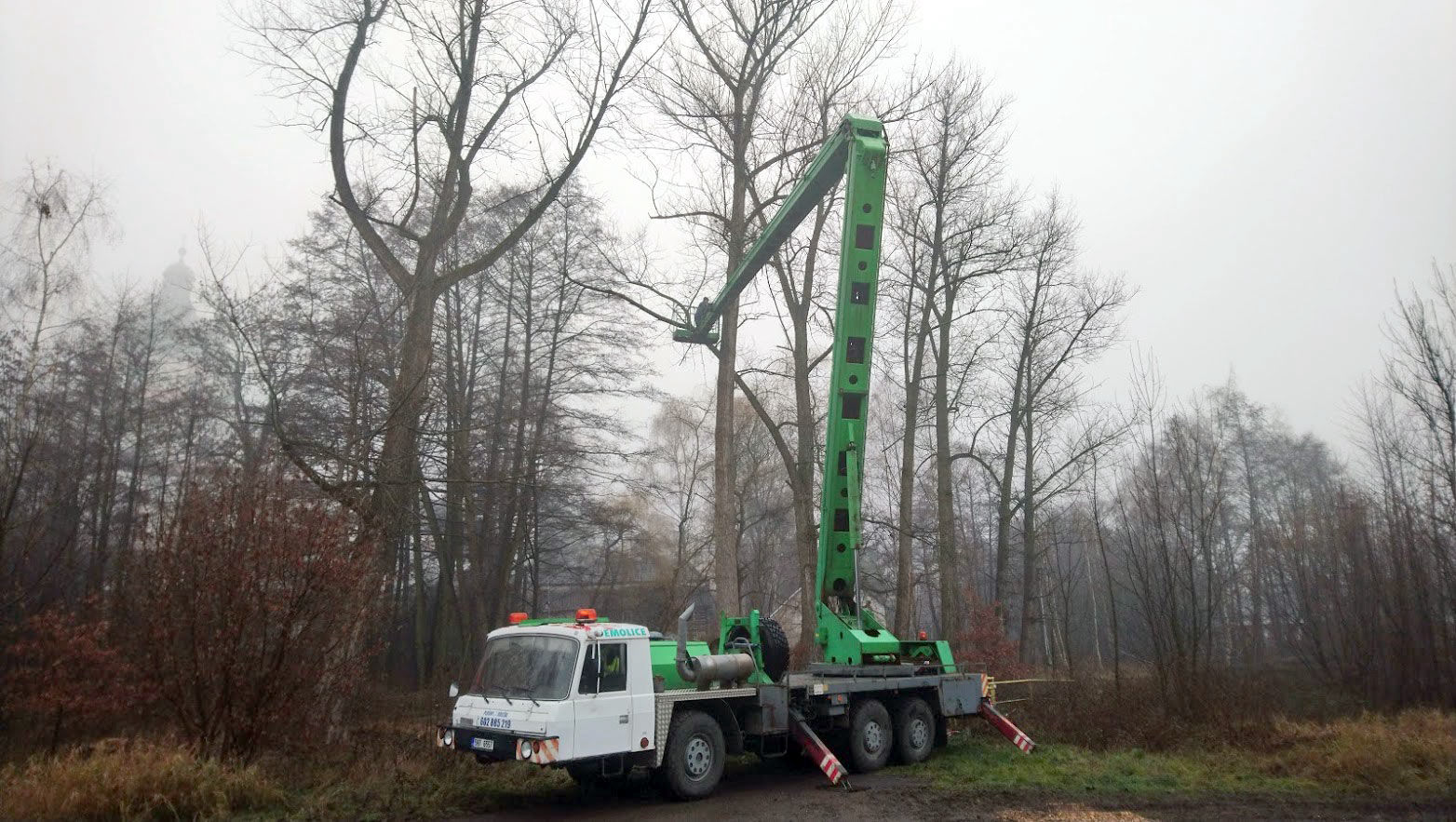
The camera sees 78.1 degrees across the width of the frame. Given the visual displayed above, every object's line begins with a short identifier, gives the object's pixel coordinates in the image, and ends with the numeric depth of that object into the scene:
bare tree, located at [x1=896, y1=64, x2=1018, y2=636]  24.02
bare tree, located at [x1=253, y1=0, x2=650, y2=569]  14.02
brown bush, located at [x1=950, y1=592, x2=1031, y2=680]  23.12
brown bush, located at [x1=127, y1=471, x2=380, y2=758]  9.51
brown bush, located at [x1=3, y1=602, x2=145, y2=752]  12.88
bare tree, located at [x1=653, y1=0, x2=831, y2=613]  20.30
